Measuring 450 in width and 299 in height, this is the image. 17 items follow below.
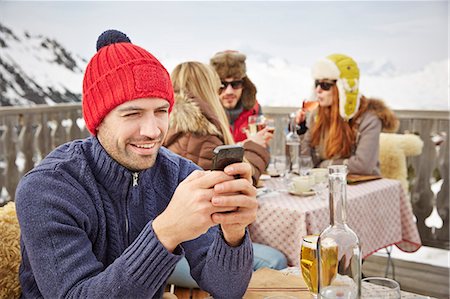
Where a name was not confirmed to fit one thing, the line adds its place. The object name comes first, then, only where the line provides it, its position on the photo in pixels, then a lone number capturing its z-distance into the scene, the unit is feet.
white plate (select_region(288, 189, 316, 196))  8.62
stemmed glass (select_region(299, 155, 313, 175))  9.20
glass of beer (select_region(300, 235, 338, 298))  3.57
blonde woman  8.26
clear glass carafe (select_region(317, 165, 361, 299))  3.51
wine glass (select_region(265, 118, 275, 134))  9.72
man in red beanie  3.63
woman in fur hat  10.83
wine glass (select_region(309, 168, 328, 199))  8.61
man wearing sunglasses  12.03
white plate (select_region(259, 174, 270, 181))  9.98
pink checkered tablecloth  8.00
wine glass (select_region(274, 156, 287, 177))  10.27
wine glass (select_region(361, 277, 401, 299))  3.48
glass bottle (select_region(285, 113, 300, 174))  9.56
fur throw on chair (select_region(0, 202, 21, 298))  4.51
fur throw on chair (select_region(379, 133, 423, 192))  12.78
